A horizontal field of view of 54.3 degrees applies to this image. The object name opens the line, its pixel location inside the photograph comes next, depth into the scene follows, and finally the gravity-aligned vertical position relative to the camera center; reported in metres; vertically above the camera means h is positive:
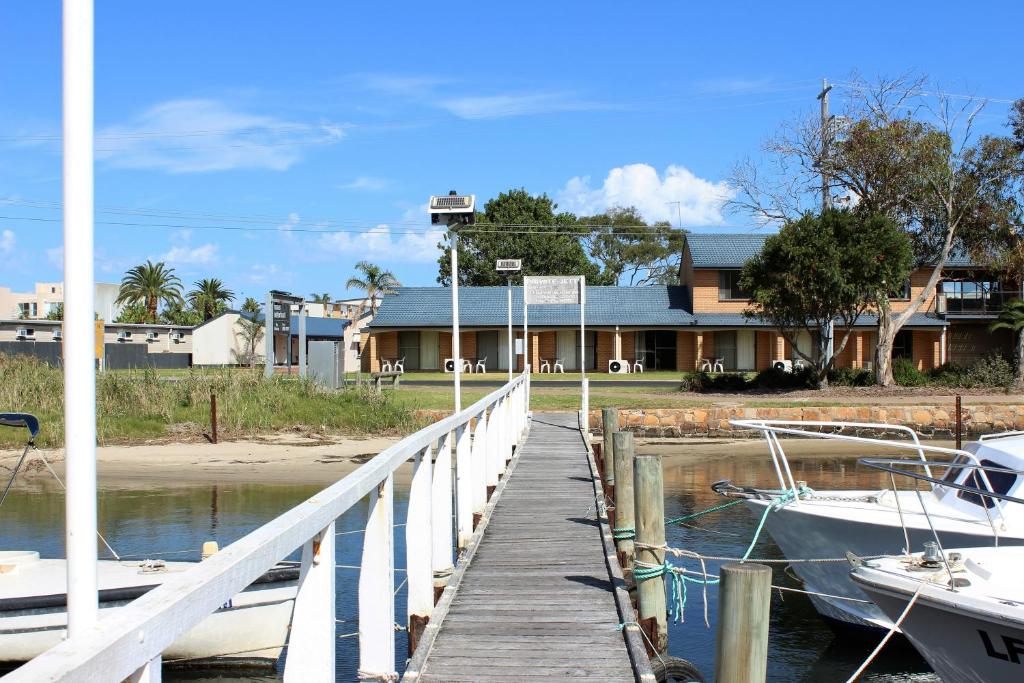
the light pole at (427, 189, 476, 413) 12.38 +1.79
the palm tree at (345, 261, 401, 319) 69.85 +5.29
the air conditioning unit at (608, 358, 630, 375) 47.91 -0.68
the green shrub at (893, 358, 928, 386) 36.12 -0.98
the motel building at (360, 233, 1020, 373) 47.09 +1.24
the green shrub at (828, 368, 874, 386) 35.88 -1.03
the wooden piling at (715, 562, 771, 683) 4.34 -1.18
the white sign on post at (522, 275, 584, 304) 20.14 +1.30
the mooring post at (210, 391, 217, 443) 25.94 -1.58
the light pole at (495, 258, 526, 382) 21.23 +1.91
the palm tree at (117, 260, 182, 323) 77.62 +5.65
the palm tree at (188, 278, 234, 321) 87.38 +5.51
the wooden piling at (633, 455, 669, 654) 7.81 -1.44
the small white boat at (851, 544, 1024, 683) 7.14 -1.90
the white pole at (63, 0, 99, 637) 2.60 +0.08
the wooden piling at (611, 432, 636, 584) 10.10 -1.63
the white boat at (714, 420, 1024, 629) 10.15 -1.81
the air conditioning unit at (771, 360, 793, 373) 40.33 -0.61
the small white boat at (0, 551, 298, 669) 8.67 -2.27
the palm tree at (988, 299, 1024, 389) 36.34 +0.96
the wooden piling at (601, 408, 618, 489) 15.04 -1.35
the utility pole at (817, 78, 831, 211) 35.38 +7.09
